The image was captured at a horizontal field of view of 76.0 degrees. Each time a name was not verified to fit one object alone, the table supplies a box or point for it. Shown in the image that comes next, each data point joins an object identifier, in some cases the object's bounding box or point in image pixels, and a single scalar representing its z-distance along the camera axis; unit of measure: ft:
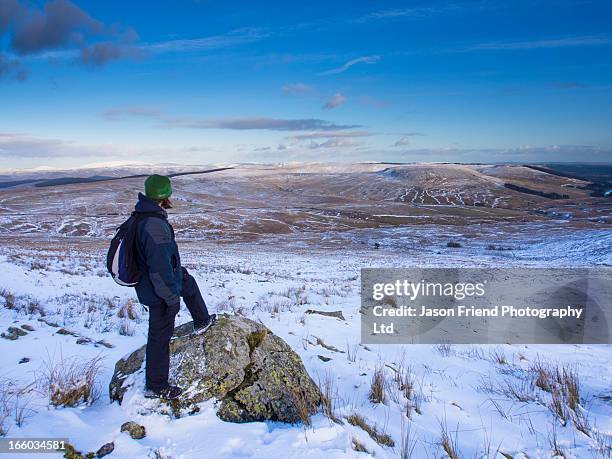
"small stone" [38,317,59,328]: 22.06
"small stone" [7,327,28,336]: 19.41
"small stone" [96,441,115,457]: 10.58
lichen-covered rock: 13.52
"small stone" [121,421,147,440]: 11.64
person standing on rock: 13.20
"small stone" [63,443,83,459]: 10.23
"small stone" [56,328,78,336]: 20.43
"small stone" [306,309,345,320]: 32.54
